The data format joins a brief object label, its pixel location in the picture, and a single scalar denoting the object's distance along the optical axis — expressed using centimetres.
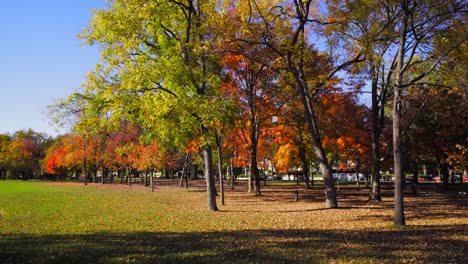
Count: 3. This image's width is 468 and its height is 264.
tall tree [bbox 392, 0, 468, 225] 1331
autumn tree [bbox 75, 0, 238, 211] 1783
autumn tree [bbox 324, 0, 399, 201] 1772
